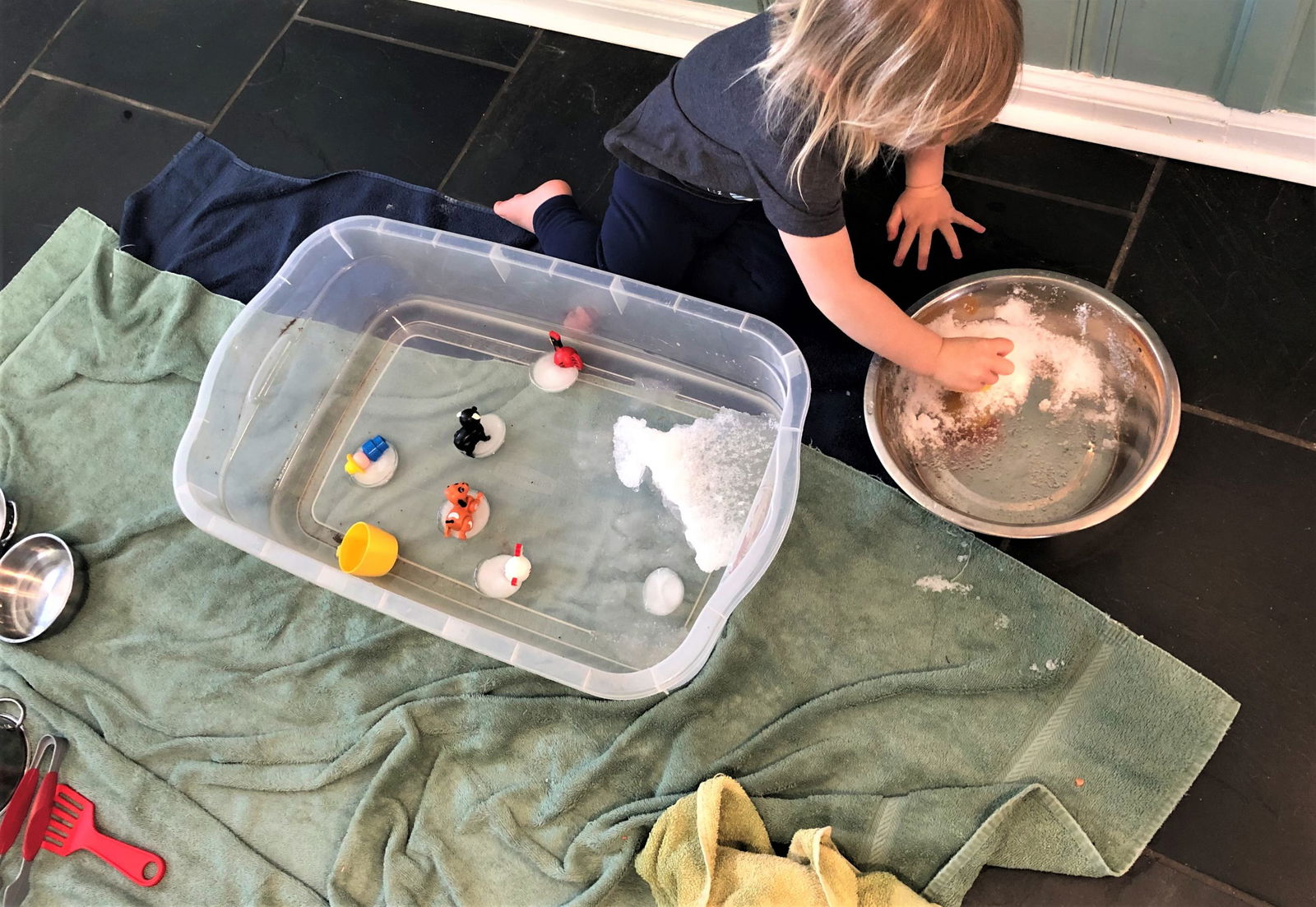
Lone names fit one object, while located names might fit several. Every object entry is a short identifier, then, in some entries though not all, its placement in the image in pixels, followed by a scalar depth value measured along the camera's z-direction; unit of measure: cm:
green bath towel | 91
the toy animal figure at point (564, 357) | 114
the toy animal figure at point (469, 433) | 110
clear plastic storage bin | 105
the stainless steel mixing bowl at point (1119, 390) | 89
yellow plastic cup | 105
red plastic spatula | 99
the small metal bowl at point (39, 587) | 110
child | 67
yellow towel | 86
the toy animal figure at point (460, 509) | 108
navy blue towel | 128
